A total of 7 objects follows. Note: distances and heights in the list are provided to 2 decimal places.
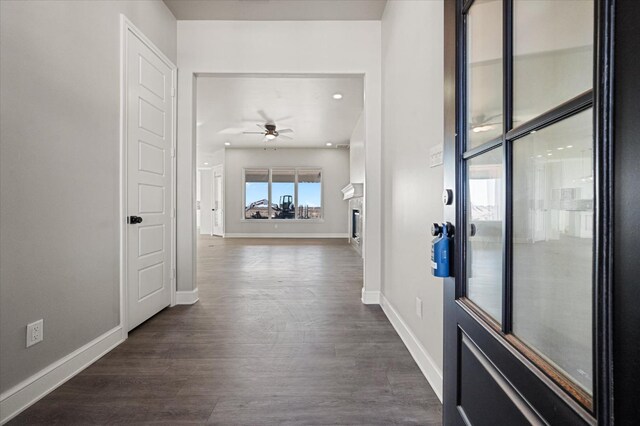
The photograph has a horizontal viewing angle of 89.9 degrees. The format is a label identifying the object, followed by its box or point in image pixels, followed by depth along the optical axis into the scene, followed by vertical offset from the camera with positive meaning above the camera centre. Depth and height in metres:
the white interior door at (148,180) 2.56 +0.28
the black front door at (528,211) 0.51 +0.00
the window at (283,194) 10.89 +0.62
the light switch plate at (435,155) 1.72 +0.32
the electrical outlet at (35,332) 1.68 -0.64
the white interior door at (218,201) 10.87 +0.38
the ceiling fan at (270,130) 7.32 +1.93
